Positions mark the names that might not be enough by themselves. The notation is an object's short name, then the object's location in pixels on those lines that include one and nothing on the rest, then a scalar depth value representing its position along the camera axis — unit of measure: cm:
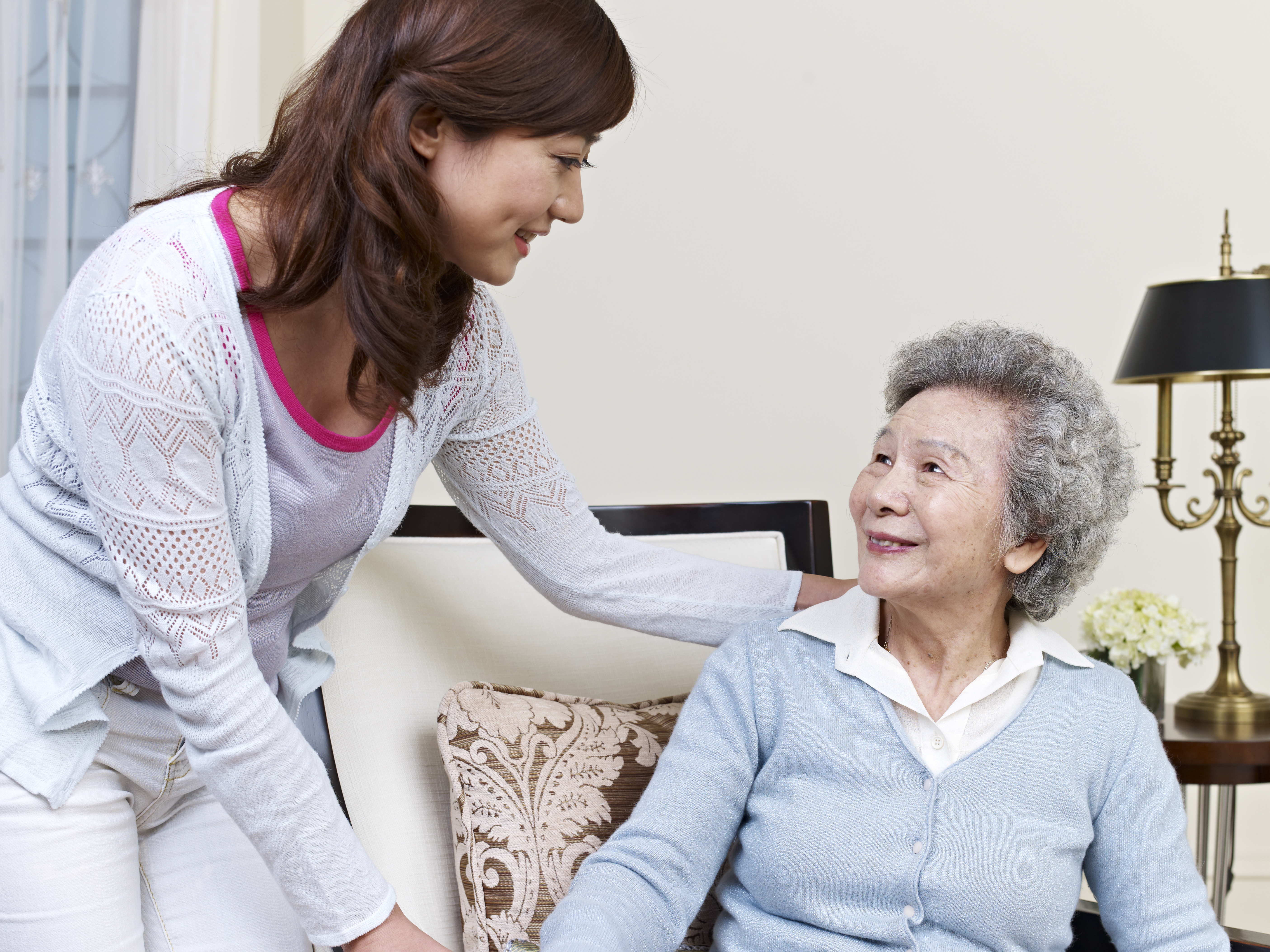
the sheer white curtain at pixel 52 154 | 201
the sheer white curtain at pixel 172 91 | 225
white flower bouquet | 200
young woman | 95
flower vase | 204
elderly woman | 122
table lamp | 203
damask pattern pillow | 128
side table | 194
